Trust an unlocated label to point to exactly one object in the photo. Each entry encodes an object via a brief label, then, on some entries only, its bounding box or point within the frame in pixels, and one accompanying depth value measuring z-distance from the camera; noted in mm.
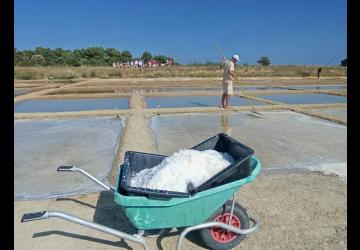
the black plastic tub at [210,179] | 2579
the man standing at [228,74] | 9602
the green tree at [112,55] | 67988
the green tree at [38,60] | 54566
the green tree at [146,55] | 75938
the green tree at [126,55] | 69062
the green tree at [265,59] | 66938
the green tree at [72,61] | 56653
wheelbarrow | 2559
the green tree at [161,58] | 72331
